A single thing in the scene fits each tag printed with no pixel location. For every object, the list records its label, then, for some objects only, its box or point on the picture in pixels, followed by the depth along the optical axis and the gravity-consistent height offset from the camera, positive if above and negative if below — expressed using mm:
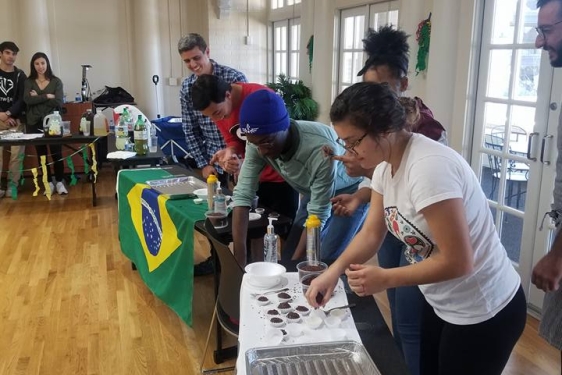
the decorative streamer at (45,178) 5055 -1007
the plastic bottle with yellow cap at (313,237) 1627 -507
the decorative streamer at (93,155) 4812 -754
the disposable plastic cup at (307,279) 1545 -604
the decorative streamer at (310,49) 5279 +279
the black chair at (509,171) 2896 -528
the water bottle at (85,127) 5047 -500
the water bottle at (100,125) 5113 -491
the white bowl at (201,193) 2764 -630
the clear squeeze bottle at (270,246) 1883 -618
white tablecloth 1268 -644
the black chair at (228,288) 1815 -778
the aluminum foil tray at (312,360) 1176 -656
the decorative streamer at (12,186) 5303 -1157
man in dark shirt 5172 -183
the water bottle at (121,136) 4191 -493
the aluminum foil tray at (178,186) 2850 -643
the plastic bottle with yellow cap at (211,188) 2514 -542
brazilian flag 2570 -884
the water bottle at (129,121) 4461 -415
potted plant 5117 -232
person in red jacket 2328 -291
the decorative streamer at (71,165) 5125 -878
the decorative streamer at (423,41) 3363 +235
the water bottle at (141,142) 4020 -511
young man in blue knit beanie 1808 -344
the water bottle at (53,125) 4934 -477
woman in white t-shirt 1099 -363
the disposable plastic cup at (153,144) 4180 -567
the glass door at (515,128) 2703 -281
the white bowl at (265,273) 1555 -607
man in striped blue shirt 3086 -248
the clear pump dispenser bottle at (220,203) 2445 -599
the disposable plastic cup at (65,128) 5004 -511
